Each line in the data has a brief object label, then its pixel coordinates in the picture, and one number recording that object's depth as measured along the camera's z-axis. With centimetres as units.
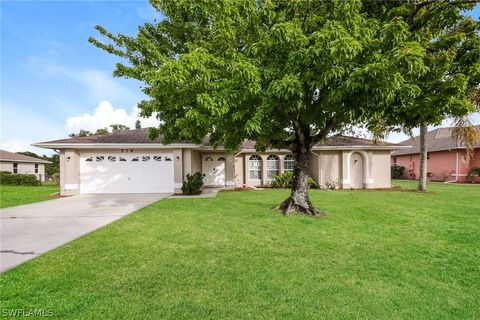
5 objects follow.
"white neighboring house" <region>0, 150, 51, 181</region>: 2867
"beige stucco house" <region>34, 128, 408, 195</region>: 1571
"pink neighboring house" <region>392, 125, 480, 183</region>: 2358
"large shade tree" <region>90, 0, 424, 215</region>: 541
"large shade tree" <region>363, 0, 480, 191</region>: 652
